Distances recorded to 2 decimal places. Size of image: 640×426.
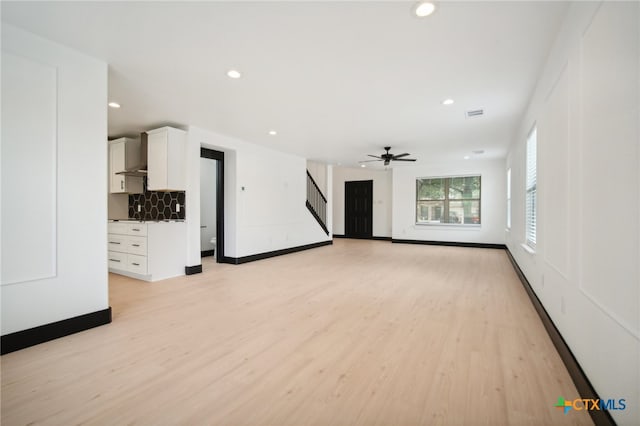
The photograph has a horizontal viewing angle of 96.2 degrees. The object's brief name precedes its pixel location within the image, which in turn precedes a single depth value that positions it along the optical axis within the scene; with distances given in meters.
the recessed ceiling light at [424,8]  2.01
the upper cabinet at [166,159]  4.77
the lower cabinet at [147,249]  4.56
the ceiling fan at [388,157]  6.72
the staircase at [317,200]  9.55
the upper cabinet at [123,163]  5.59
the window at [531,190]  3.72
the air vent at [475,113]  4.25
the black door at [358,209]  11.17
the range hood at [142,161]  5.15
